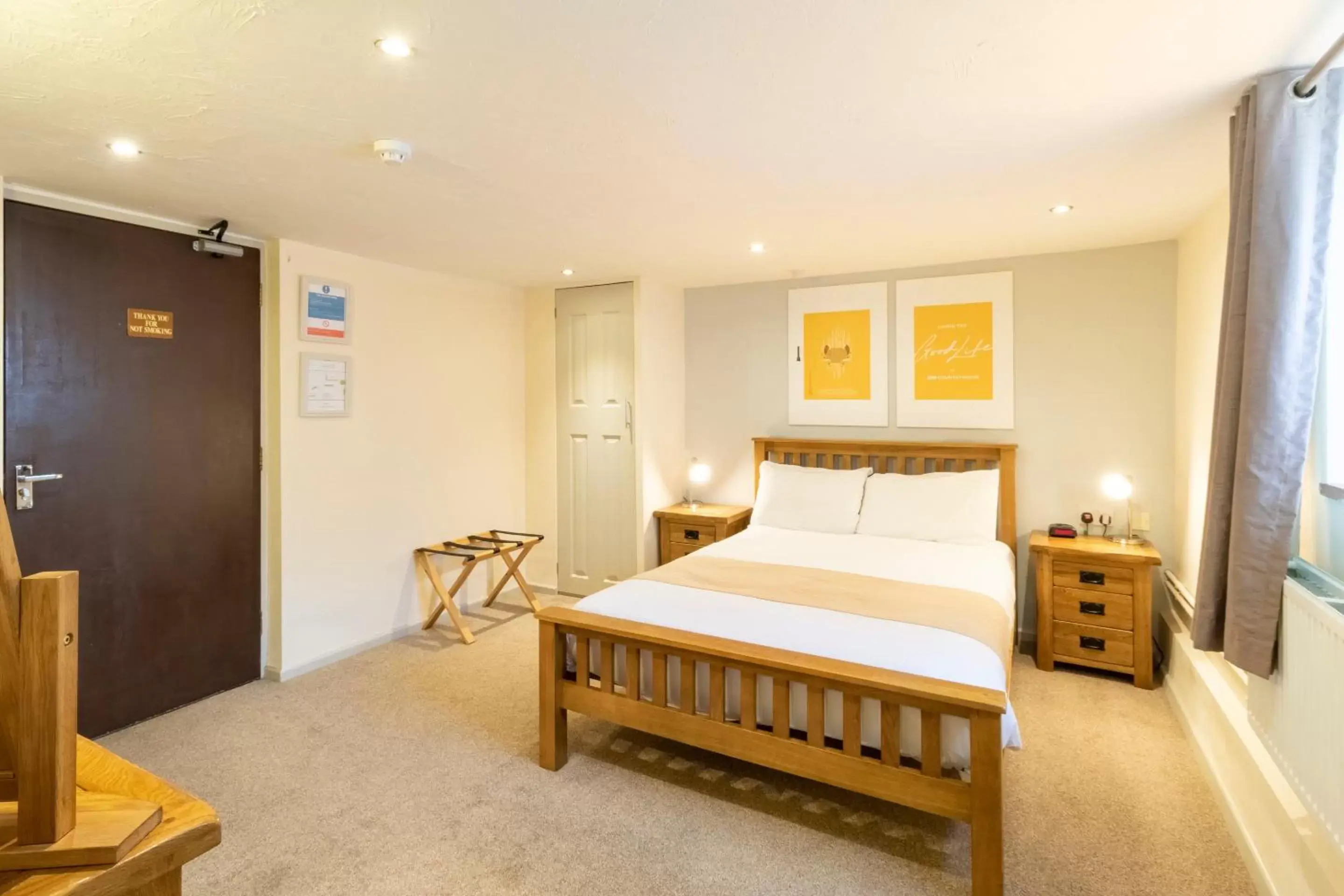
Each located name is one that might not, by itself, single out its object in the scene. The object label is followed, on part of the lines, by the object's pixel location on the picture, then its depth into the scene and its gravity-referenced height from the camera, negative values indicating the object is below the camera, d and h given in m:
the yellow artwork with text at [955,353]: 3.75 +0.55
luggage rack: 3.81 -0.67
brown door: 2.53 -0.01
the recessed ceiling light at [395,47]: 1.49 +0.91
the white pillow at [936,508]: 3.42 -0.32
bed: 1.83 -0.73
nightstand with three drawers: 3.09 -0.76
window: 1.64 -0.04
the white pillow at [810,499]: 3.72 -0.30
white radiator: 1.40 -0.60
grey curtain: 1.61 +0.30
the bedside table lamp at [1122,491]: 3.34 -0.22
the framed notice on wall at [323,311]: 3.30 +0.69
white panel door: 4.38 +0.08
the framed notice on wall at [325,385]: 3.30 +0.31
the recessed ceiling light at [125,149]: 2.05 +0.94
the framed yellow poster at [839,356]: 4.06 +0.58
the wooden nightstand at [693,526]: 4.16 -0.52
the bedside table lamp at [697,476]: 4.55 -0.21
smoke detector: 2.02 +0.92
